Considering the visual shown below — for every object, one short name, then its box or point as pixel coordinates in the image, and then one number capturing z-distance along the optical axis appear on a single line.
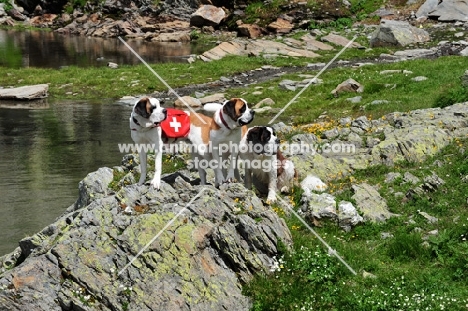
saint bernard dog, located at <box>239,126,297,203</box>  13.45
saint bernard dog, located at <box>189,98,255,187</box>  12.34
